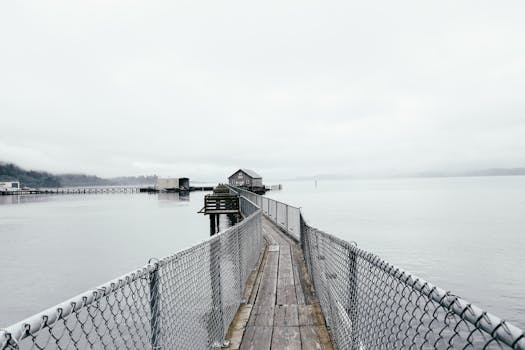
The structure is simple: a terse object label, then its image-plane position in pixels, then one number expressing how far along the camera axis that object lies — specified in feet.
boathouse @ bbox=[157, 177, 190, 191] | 433.89
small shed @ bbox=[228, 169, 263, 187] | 285.23
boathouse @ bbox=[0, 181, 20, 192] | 468.75
